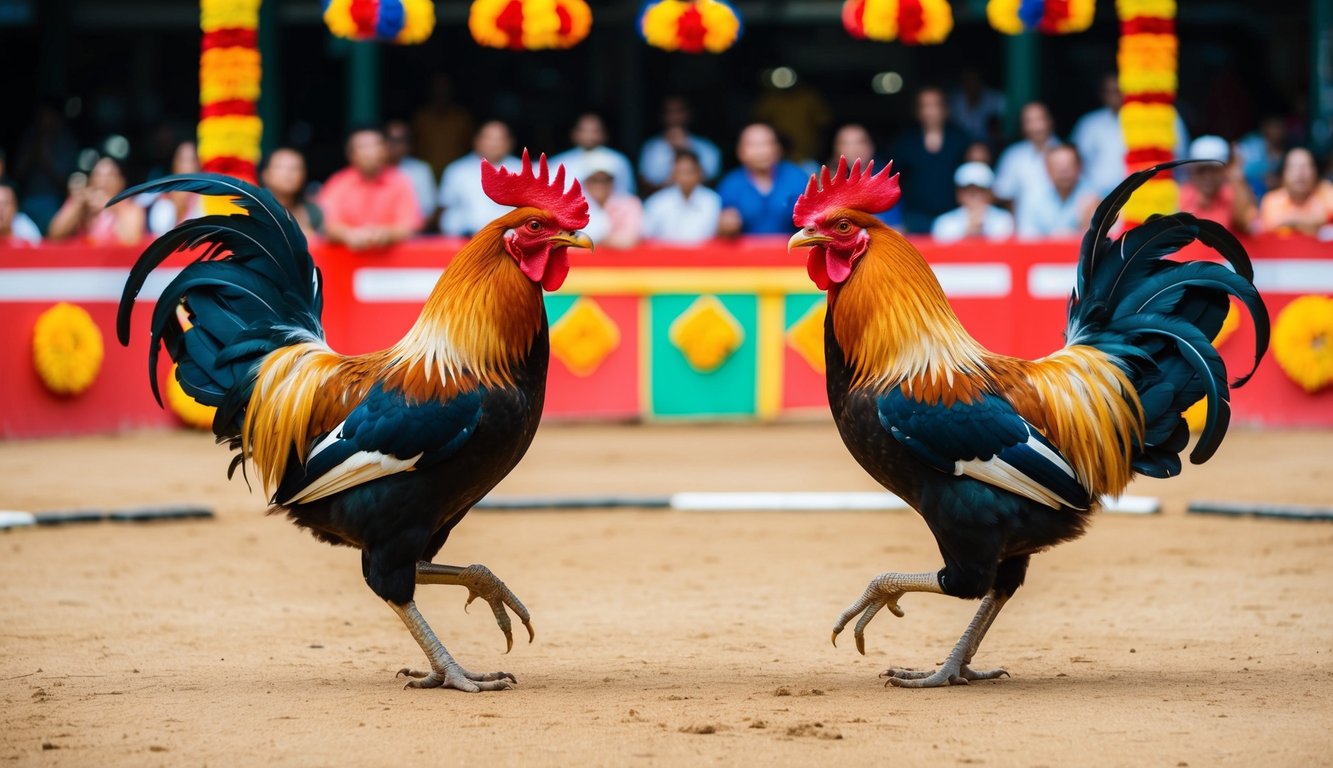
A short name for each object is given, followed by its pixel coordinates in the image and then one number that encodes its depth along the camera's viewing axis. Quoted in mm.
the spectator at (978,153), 13945
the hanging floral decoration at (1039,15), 12258
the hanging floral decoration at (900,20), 12648
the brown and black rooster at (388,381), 5668
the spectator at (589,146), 14305
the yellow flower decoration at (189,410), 13055
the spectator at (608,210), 13703
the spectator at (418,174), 14695
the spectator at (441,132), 16469
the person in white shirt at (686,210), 14148
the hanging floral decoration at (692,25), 13055
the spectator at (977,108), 17000
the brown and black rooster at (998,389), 5641
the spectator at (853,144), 13656
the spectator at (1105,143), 14518
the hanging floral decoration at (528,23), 12664
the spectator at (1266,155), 15000
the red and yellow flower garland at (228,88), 12188
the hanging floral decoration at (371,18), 11906
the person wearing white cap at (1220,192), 12766
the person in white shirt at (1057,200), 13617
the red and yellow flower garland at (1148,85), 12344
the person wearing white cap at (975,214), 13680
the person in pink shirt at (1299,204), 13156
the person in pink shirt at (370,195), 13703
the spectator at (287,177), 12883
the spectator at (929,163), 14539
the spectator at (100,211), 13406
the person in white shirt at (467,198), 14180
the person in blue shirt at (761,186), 14023
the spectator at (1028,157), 14125
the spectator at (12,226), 13117
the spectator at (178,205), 13438
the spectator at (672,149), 15406
